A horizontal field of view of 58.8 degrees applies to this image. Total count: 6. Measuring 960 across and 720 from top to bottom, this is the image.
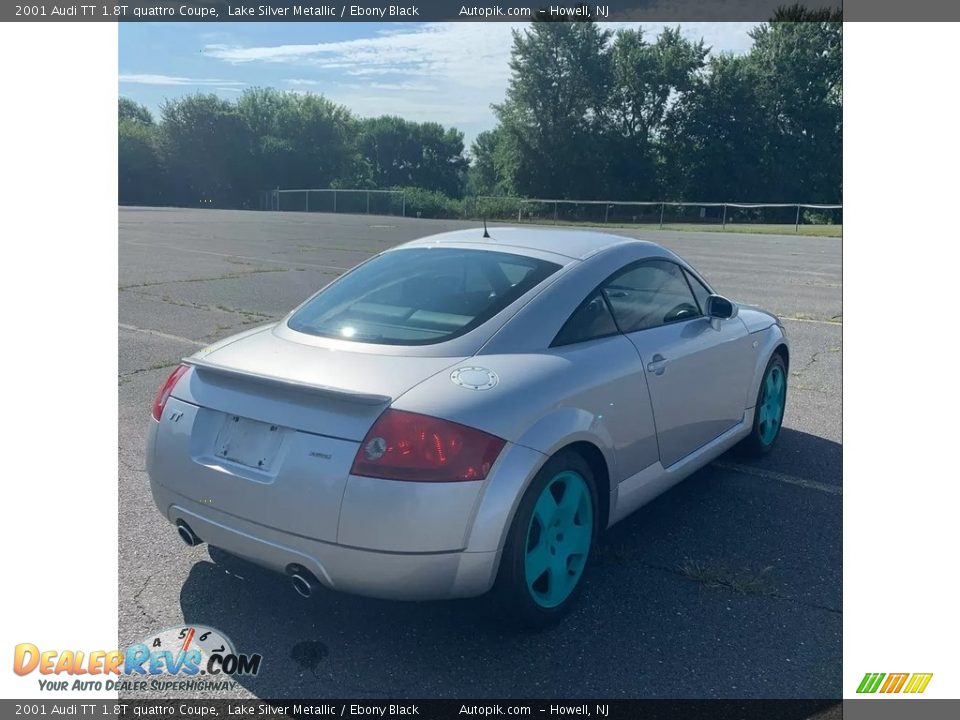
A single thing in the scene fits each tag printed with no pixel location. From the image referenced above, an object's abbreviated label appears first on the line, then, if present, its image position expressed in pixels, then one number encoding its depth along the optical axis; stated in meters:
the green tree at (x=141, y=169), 35.71
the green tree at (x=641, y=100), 33.28
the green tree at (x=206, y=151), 38.34
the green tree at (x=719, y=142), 33.53
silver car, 2.93
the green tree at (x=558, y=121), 34.81
